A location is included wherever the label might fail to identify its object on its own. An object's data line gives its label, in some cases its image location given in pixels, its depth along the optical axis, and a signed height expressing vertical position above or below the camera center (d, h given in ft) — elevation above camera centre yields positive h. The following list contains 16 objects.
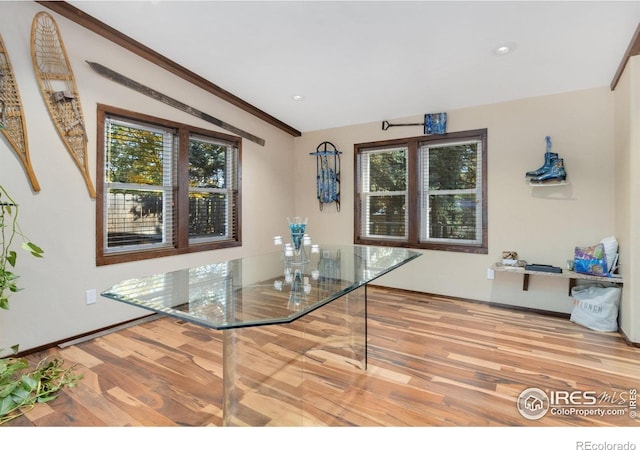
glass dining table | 4.14 -1.08
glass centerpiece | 7.87 -0.50
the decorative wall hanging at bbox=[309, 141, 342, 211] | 15.44 +2.38
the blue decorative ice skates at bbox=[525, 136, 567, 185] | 10.44 +1.74
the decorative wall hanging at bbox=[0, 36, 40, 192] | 7.52 +2.59
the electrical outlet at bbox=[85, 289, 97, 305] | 9.21 -2.11
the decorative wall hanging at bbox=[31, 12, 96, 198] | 8.16 +3.61
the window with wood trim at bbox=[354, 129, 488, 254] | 12.52 +1.34
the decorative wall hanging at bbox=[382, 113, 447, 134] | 12.66 +3.99
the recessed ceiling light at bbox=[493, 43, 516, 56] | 8.69 +4.80
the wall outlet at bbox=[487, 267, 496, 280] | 11.97 -1.83
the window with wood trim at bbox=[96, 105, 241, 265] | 9.86 +1.25
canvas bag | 9.59 -2.54
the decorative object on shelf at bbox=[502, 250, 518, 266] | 11.26 -1.20
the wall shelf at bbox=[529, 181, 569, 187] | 10.59 +1.34
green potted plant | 5.94 -3.17
